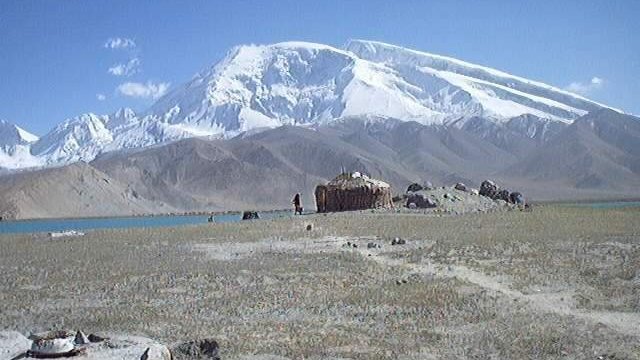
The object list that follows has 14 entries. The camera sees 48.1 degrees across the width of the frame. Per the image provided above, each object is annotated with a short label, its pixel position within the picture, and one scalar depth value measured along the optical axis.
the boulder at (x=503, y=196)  52.91
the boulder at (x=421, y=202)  44.56
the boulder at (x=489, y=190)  52.92
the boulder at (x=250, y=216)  50.36
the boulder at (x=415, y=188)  52.94
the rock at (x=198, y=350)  10.54
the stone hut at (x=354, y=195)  47.78
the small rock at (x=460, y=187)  50.33
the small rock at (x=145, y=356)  9.16
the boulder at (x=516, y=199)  52.59
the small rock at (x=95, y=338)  10.35
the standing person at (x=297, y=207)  50.91
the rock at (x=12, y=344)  9.66
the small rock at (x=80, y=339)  9.90
